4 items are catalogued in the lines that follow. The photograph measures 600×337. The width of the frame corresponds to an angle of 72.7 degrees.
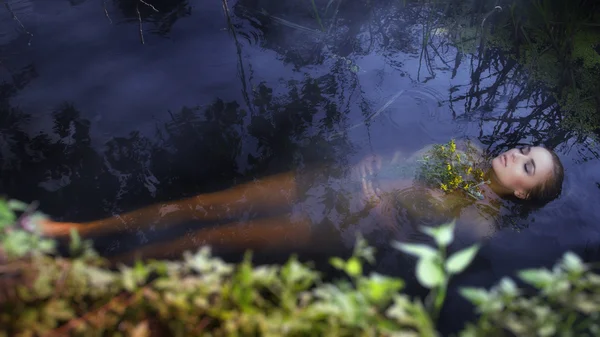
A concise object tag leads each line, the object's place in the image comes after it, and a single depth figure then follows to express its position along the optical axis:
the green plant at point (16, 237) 1.02
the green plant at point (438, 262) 0.95
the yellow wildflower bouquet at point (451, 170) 3.59
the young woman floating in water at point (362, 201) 3.04
